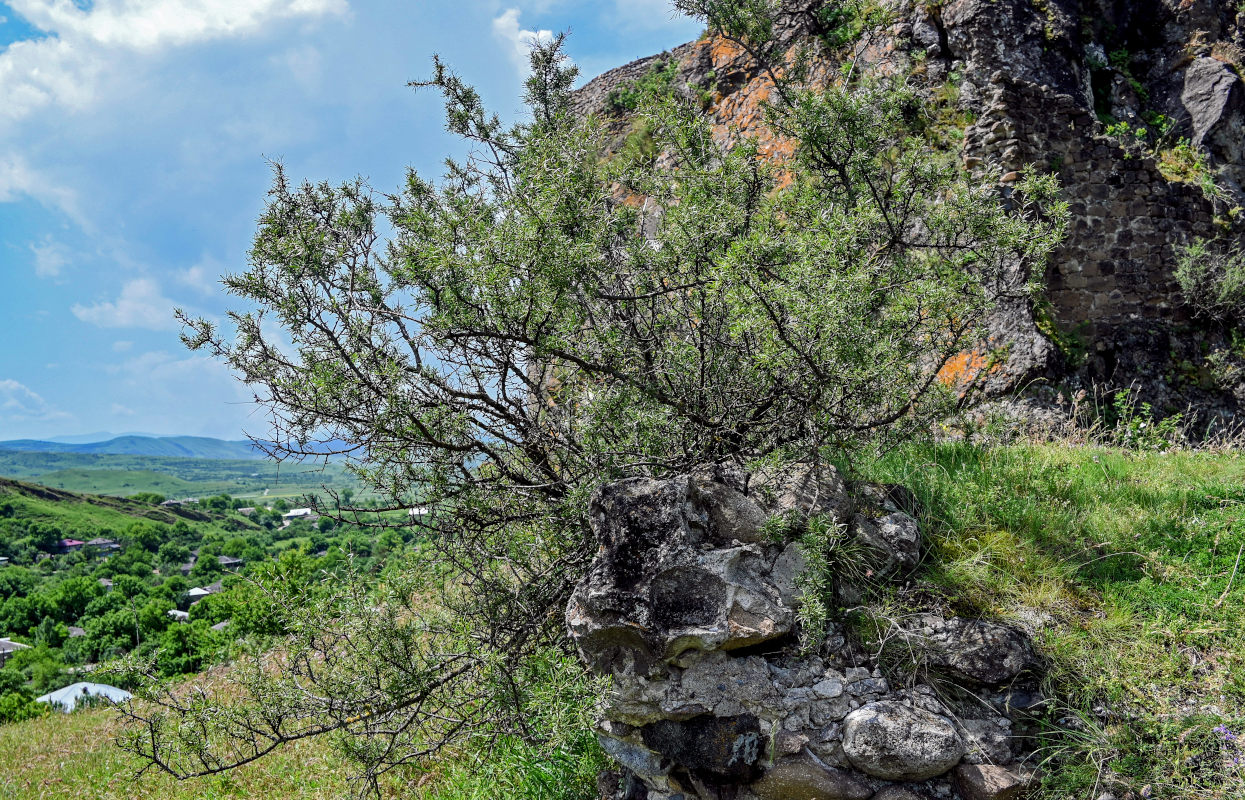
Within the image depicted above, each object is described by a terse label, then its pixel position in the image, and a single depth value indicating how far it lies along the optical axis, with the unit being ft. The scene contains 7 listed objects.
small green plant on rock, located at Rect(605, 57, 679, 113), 44.27
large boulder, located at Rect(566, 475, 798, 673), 10.20
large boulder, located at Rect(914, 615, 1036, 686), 10.32
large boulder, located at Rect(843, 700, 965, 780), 9.43
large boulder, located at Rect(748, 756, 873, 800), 9.68
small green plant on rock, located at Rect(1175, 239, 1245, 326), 27.32
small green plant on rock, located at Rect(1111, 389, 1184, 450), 20.43
